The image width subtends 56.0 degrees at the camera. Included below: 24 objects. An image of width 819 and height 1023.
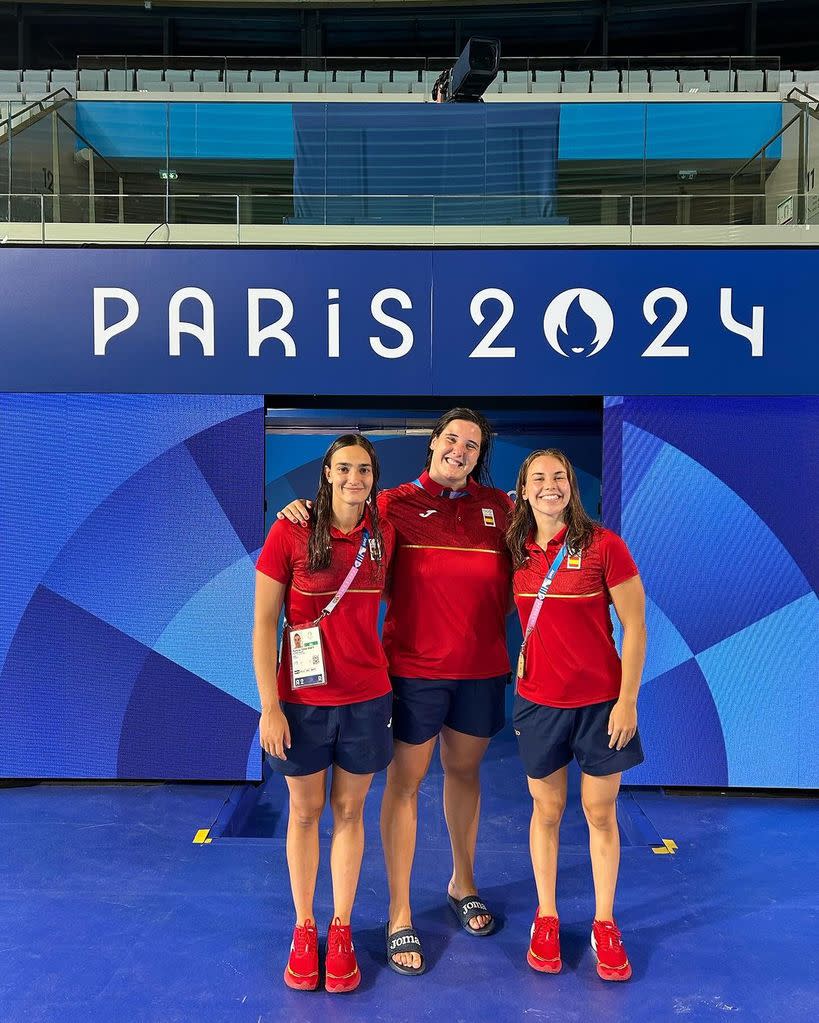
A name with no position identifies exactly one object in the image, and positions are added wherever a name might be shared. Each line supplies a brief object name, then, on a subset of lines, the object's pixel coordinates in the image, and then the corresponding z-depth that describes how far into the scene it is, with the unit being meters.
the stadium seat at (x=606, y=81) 12.13
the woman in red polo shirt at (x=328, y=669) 2.24
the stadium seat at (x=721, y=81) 12.30
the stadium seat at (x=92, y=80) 12.35
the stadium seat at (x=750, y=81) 12.27
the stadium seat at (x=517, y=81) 11.88
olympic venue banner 3.58
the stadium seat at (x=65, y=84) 12.55
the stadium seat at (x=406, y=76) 12.68
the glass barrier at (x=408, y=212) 3.85
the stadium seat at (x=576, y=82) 11.88
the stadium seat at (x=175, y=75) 12.12
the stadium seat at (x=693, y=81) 12.02
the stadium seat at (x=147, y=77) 12.08
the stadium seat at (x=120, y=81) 12.19
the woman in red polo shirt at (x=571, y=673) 2.29
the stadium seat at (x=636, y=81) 12.30
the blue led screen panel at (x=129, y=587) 3.71
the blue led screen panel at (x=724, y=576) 3.66
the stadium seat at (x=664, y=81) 12.30
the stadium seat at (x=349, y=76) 12.50
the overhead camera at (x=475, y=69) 4.96
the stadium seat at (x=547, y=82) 11.97
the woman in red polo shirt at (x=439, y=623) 2.43
